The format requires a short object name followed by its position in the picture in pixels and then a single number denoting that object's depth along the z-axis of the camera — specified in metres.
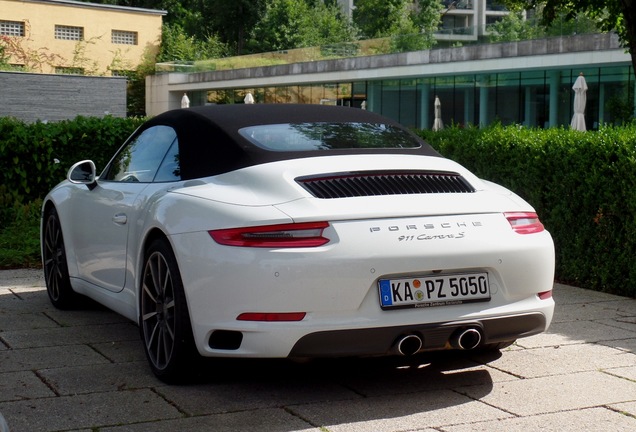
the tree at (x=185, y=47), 75.00
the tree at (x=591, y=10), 16.33
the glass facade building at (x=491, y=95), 42.56
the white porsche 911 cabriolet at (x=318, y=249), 4.69
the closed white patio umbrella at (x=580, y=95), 30.52
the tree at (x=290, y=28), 88.69
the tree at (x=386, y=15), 88.00
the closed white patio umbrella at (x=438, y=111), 48.47
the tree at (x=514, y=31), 44.41
